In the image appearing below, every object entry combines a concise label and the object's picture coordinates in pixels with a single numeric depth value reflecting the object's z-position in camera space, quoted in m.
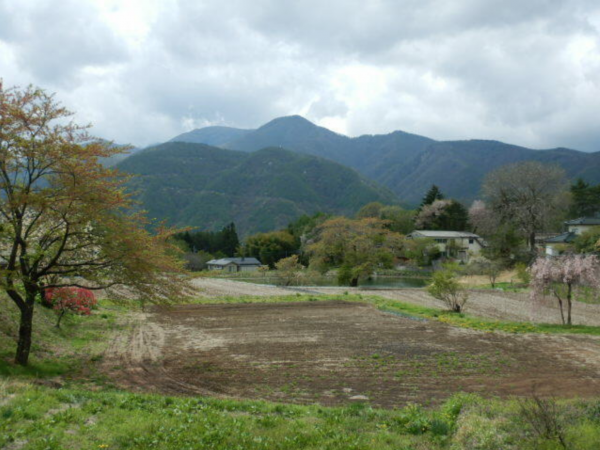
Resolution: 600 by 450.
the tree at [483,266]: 42.19
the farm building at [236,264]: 74.81
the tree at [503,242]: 51.59
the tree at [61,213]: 10.45
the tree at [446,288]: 23.47
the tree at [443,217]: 76.81
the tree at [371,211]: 83.25
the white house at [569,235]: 48.64
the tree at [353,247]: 42.19
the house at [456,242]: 63.69
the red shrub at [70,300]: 14.82
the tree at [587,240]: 40.84
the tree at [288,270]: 41.06
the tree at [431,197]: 81.44
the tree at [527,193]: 49.75
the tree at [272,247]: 77.00
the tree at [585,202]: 70.81
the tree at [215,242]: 85.06
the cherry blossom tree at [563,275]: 18.67
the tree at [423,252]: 61.03
